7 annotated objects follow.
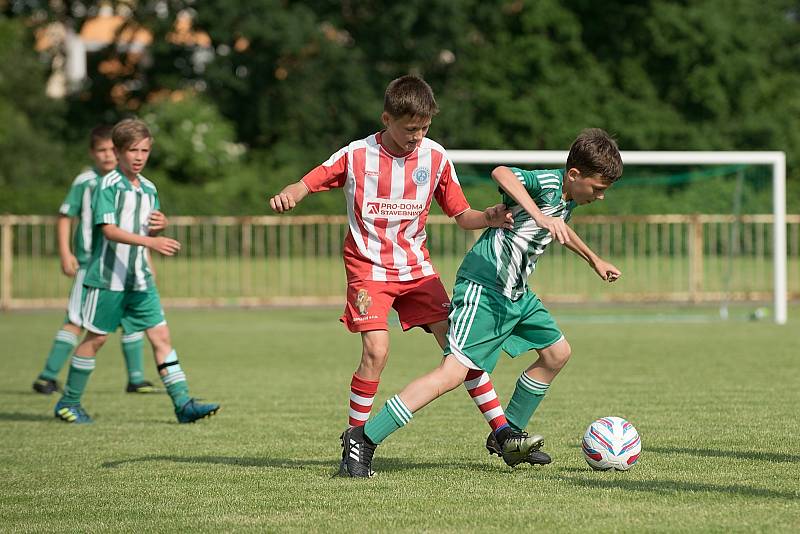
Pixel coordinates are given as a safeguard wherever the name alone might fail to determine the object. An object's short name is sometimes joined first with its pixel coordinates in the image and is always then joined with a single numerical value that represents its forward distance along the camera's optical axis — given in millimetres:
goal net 43437
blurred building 70562
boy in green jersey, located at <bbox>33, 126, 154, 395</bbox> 17531
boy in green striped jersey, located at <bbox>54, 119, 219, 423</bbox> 15750
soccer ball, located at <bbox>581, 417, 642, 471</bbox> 11430
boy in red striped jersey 11625
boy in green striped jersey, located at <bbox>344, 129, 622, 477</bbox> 11148
